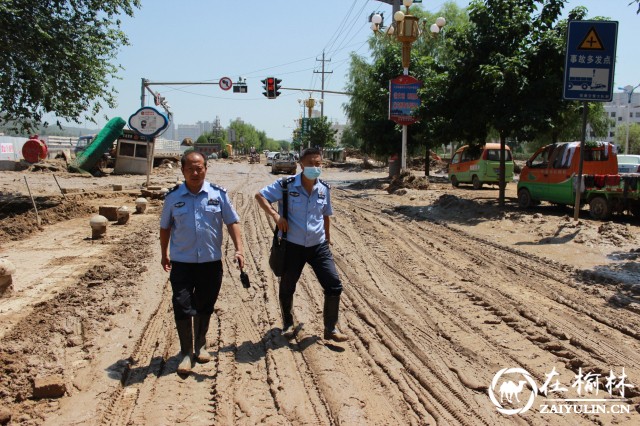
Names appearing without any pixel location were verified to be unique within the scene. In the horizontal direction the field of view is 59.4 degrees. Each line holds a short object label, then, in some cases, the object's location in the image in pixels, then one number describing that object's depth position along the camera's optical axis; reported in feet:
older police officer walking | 15.20
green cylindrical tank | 98.94
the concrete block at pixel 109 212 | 42.29
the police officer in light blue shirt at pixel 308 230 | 17.11
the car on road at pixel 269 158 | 182.00
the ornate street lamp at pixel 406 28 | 69.41
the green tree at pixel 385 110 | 92.63
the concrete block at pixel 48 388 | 13.52
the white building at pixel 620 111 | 385.05
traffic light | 100.01
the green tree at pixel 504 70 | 47.96
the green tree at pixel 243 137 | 472.03
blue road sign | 35.65
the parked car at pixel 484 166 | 75.66
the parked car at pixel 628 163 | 78.54
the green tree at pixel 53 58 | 48.08
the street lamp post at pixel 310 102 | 196.12
